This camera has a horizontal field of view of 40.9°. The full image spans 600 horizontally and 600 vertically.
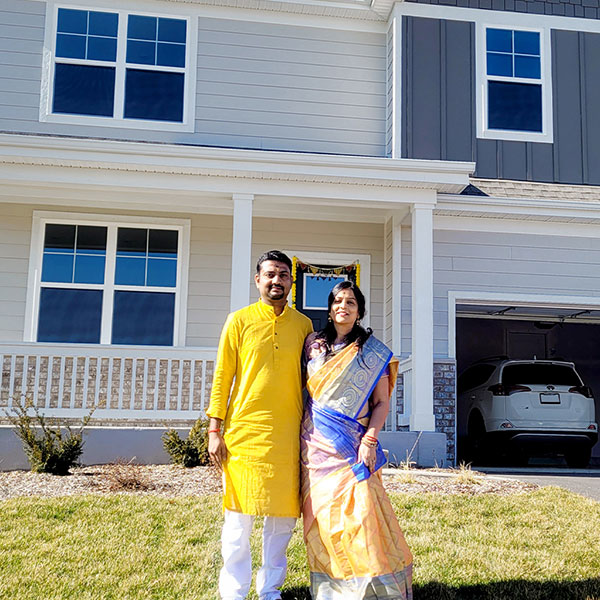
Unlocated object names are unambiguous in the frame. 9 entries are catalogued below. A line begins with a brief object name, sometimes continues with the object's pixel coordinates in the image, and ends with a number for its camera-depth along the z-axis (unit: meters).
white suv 10.16
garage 10.20
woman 3.57
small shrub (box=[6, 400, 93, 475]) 7.14
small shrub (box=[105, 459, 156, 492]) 6.56
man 3.79
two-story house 8.82
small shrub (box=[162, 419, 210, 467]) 7.58
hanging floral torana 10.24
